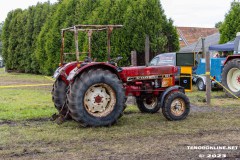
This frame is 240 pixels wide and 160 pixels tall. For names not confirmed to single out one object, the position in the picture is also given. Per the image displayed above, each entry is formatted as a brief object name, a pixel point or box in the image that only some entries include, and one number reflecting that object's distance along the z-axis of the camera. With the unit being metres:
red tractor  7.83
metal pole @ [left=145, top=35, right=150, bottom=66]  10.36
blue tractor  13.64
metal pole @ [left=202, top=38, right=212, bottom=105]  11.58
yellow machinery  12.79
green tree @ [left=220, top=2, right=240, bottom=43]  22.32
